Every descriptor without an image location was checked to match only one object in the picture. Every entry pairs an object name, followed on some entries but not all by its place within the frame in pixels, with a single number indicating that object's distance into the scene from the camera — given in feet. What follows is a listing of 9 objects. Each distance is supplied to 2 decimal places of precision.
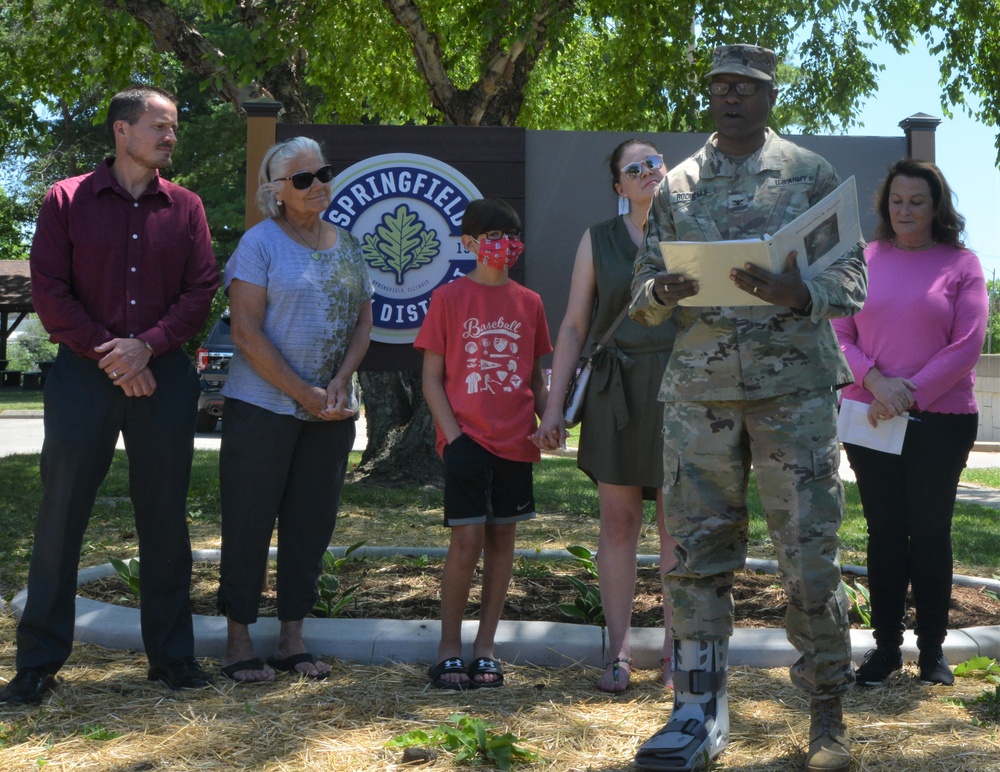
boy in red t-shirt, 14.02
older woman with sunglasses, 14.24
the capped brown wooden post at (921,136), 19.02
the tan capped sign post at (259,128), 17.92
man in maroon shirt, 13.12
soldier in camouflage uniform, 10.96
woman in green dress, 13.87
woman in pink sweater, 14.10
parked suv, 59.98
